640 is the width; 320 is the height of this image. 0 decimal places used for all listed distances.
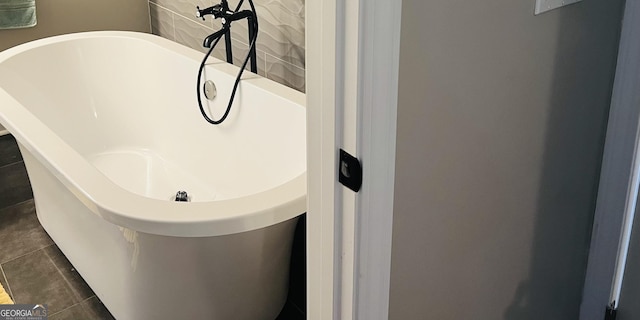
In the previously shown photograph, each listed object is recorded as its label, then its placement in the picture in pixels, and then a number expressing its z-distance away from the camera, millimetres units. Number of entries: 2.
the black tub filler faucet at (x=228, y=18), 2406
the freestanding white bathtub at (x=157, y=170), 1641
